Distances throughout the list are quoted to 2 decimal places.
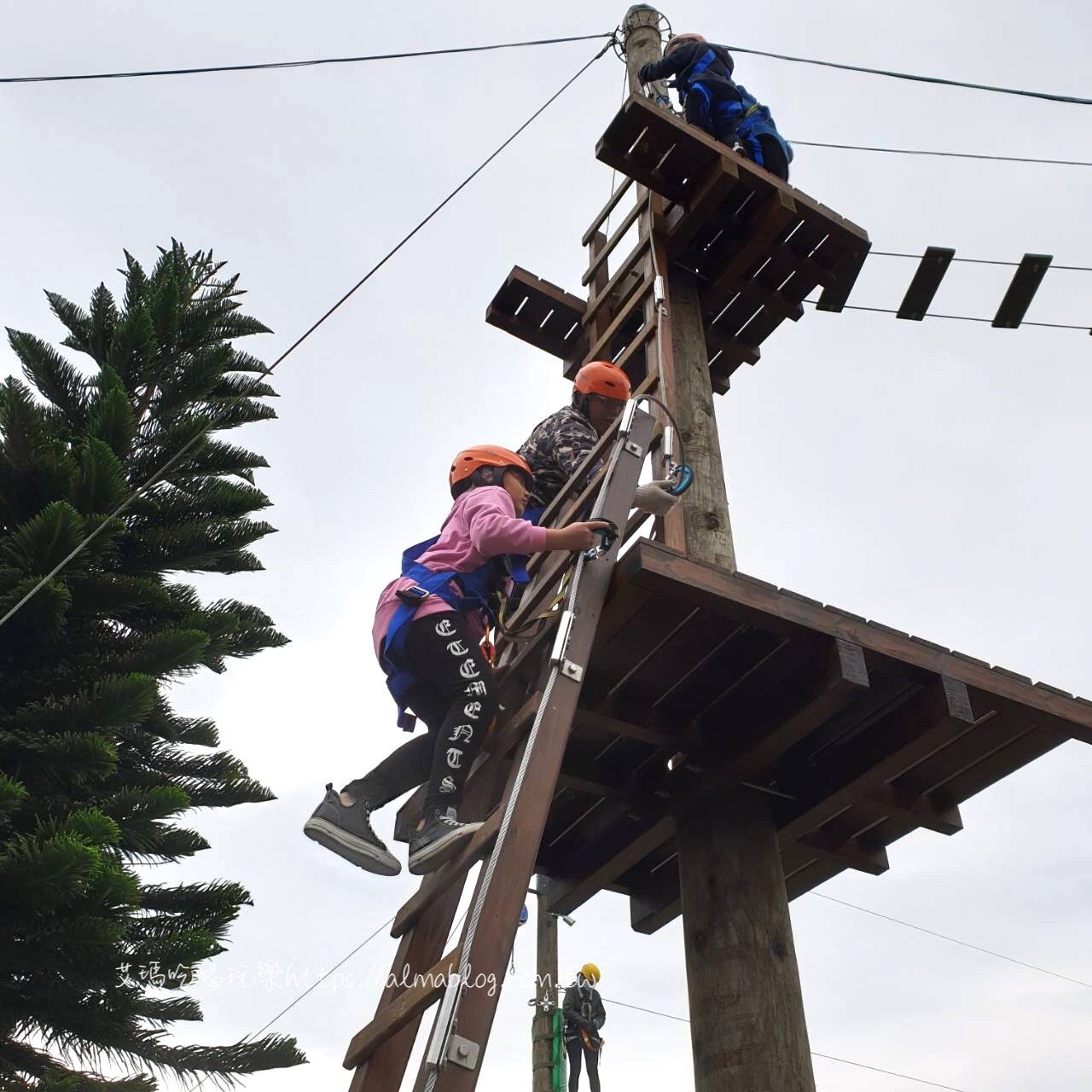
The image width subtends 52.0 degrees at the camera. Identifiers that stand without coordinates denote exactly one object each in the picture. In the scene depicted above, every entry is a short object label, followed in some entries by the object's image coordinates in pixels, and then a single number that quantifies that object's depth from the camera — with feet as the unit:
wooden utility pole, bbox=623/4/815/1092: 11.51
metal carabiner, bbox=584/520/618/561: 11.23
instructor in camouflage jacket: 14.43
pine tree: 13.64
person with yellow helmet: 36.45
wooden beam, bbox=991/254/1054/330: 22.53
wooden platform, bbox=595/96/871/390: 18.81
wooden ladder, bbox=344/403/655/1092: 7.27
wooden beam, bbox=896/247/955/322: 22.11
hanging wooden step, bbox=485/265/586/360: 21.95
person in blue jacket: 20.30
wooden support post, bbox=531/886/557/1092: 31.35
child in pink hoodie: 10.71
